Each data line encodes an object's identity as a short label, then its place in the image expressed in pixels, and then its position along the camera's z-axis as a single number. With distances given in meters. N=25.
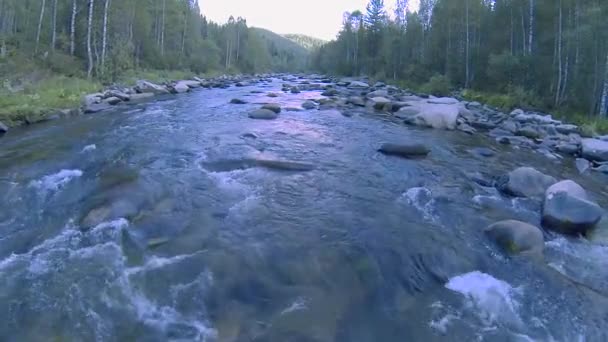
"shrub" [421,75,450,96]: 31.67
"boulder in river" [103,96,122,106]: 19.89
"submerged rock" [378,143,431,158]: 12.25
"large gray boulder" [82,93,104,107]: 18.48
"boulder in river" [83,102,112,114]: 17.53
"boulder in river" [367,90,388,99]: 27.25
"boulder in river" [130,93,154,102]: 22.49
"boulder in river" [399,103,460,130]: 17.12
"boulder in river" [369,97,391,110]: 22.02
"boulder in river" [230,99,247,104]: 21.89
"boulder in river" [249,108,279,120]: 17.20
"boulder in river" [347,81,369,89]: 36.54
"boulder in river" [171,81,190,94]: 27.99
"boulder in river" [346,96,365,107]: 23.30
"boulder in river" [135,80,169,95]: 25.74
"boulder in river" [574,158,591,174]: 12.00
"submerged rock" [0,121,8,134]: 13.00
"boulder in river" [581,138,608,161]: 13.07
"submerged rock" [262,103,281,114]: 18.69
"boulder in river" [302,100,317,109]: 21.14
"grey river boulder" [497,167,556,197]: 9.21
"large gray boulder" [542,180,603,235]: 7.40
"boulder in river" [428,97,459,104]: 23.29
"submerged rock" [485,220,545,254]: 6.62
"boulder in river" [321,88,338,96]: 28.33
